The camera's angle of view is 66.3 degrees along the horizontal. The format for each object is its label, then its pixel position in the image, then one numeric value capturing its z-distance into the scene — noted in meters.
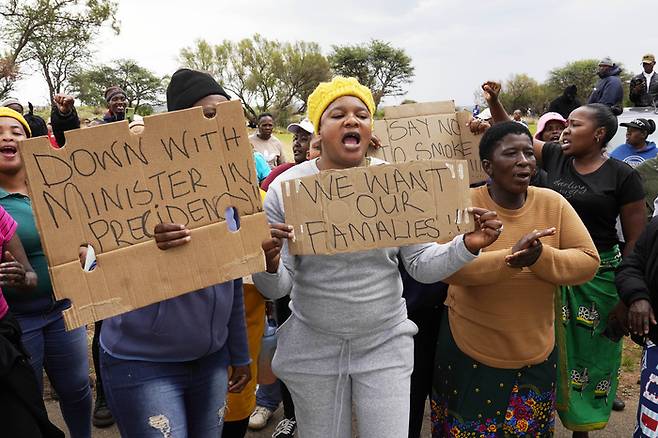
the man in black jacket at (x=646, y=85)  8.10
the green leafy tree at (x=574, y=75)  52.23
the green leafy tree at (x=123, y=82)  46.38
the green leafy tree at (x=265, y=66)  58.75
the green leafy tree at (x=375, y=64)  59.47
